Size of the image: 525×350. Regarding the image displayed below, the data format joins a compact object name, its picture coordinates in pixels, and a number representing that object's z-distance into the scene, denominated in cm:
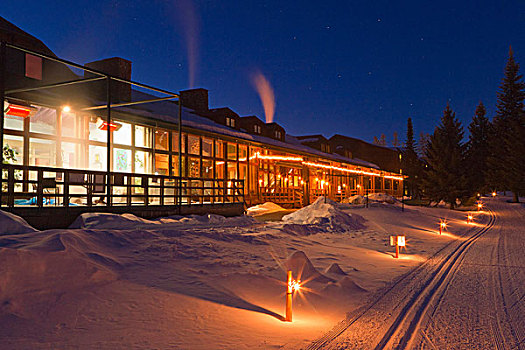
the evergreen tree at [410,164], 5850
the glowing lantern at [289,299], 605
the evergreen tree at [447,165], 4438
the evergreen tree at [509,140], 4325
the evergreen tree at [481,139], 5731
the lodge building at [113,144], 1323
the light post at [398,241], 1259
